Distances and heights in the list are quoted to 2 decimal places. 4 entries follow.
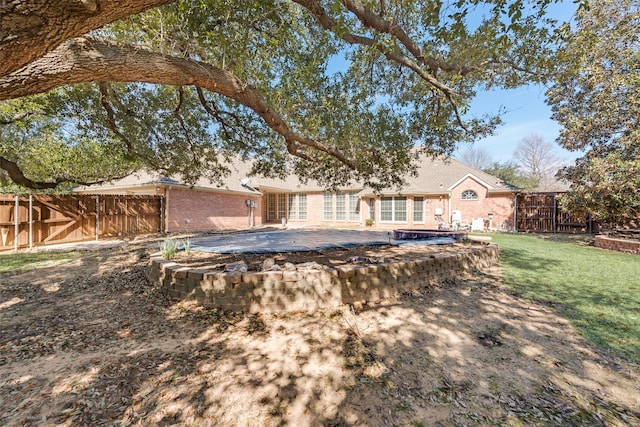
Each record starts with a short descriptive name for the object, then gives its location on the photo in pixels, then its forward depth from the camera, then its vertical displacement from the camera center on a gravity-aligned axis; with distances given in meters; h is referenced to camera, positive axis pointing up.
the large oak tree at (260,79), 2.32 +2.67
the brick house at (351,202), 14.96 +0.68
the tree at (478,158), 38.97 +8.56
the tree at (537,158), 31.84 +7.03
